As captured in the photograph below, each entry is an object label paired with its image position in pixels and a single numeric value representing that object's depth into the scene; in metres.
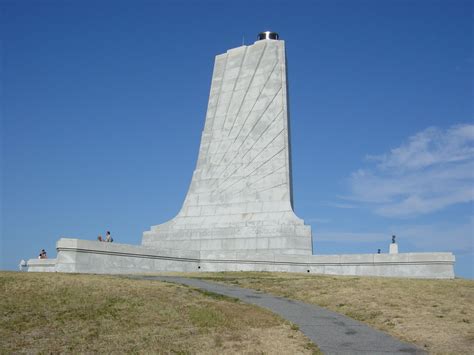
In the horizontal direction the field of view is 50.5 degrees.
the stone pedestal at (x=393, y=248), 27.89
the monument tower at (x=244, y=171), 30.64
